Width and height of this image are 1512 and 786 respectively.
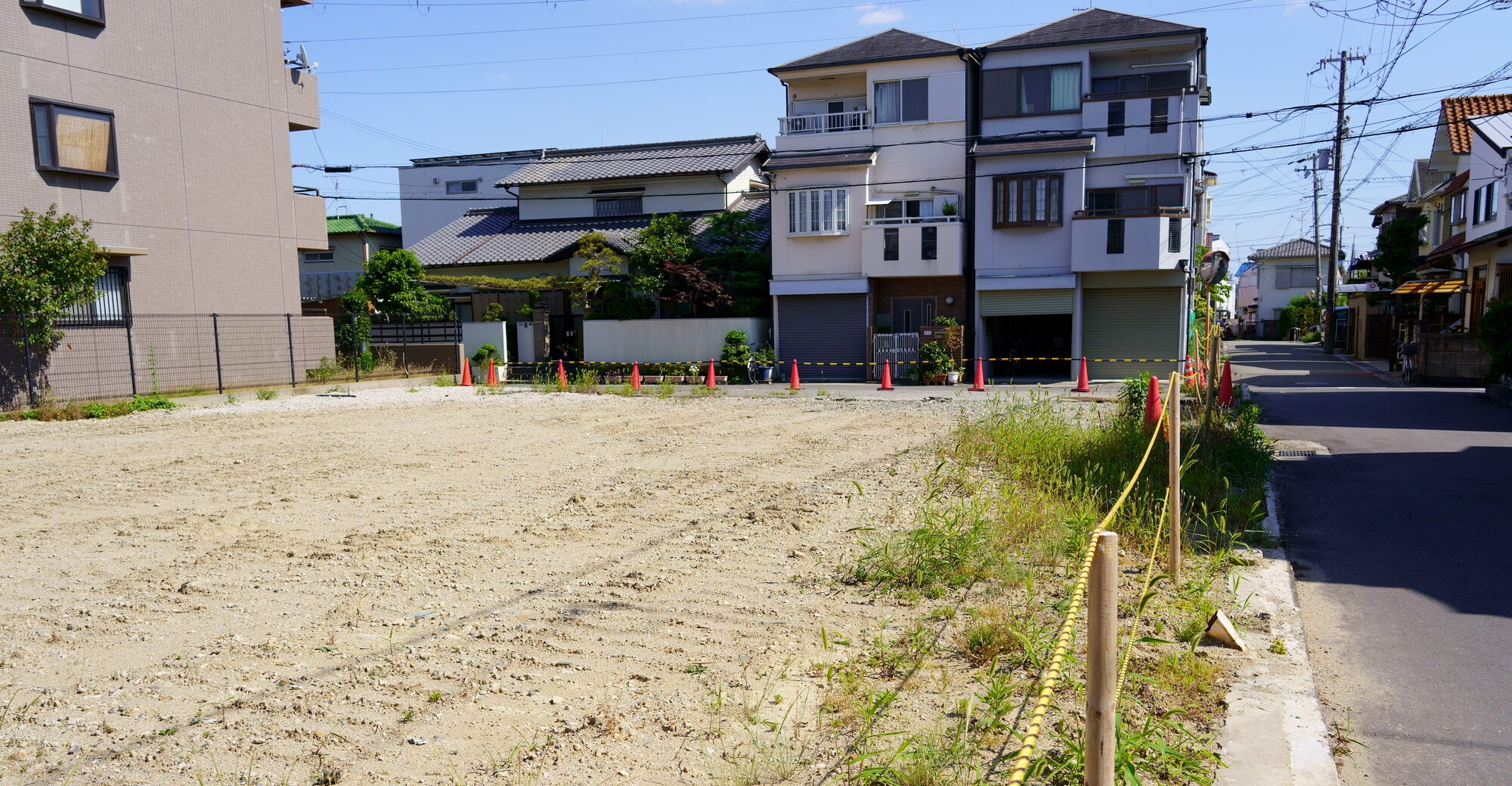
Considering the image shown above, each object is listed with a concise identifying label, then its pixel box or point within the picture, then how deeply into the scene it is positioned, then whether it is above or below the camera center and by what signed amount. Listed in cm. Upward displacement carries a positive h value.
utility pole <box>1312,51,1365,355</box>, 3739 +562
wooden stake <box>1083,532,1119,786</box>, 258 -95
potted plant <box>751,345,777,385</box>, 2784 -122
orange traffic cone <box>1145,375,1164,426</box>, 1180 -114
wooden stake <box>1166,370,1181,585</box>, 588 -112
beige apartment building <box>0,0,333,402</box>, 1803 +335
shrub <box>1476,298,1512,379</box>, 1797 -44
